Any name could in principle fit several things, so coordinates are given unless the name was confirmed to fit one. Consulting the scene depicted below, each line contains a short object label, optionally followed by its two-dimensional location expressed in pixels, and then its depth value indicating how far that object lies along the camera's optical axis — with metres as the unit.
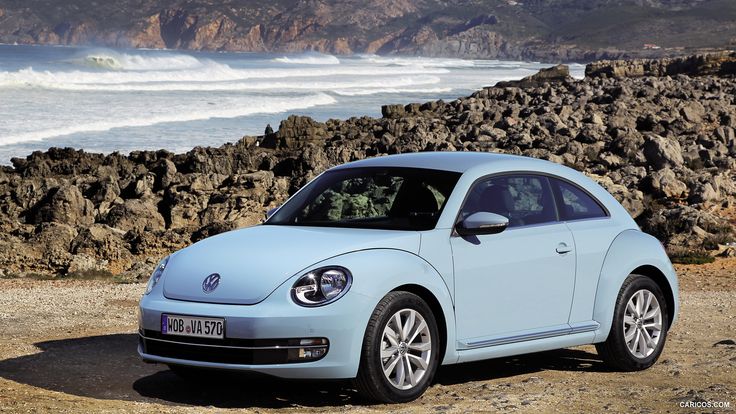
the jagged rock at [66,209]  22.03
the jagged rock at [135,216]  21.41
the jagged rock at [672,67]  69.12
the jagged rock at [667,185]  23.66
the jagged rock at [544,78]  67.56
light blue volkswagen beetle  7.09
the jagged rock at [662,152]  27.48
